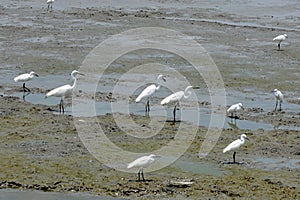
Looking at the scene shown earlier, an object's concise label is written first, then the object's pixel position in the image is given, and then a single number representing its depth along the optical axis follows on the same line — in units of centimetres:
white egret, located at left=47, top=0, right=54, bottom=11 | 4213
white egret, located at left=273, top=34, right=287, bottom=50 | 3155
